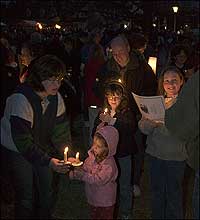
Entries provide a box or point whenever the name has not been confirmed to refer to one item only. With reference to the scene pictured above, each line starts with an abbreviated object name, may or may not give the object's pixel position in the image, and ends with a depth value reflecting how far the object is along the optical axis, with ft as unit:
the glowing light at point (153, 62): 14.80
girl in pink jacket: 10.41
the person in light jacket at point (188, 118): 6.87
